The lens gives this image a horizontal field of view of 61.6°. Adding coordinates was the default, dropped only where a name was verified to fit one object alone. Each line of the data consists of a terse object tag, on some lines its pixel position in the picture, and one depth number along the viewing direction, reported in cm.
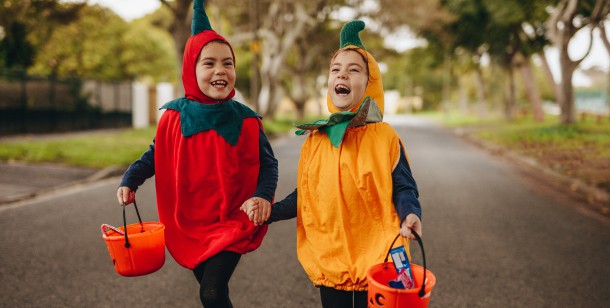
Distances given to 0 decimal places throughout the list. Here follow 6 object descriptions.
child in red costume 238
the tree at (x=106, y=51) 2908
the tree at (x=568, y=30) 1656
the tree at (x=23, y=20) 2056
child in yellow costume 219
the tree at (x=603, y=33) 1811
